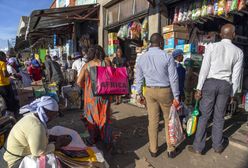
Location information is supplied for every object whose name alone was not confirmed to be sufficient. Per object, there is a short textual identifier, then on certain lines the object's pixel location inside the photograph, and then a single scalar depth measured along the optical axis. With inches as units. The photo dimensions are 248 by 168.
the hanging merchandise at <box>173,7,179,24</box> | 224.8
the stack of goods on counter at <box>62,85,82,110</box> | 247.8
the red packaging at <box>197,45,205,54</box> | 199.2
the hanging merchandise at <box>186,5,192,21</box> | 207.8
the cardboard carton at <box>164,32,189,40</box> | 209.5
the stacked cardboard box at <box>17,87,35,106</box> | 261.3
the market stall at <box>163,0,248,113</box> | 191.4
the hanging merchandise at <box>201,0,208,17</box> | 193.5
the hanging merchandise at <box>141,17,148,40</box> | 260.7
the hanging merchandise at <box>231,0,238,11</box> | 167.8
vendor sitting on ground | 79.3
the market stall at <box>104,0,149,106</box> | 267.3
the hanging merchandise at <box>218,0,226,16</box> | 177.9
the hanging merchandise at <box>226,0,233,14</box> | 173.3
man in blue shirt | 118.3
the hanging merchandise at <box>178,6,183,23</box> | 217.8
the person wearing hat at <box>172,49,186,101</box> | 167.2
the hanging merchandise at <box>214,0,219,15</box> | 183.8
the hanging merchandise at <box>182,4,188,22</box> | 213.3
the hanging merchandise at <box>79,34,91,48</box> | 369.6
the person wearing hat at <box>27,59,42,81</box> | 362.3
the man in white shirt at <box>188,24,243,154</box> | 120.7
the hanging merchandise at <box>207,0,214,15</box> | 188.2
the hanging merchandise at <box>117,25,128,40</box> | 298.6
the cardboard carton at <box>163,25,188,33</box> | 210.0
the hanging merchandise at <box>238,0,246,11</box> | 161.6
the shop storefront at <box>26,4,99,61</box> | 346.0
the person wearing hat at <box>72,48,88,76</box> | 238.1
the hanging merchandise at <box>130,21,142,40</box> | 276.5
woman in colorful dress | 126.6
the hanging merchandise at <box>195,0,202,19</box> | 199.6
